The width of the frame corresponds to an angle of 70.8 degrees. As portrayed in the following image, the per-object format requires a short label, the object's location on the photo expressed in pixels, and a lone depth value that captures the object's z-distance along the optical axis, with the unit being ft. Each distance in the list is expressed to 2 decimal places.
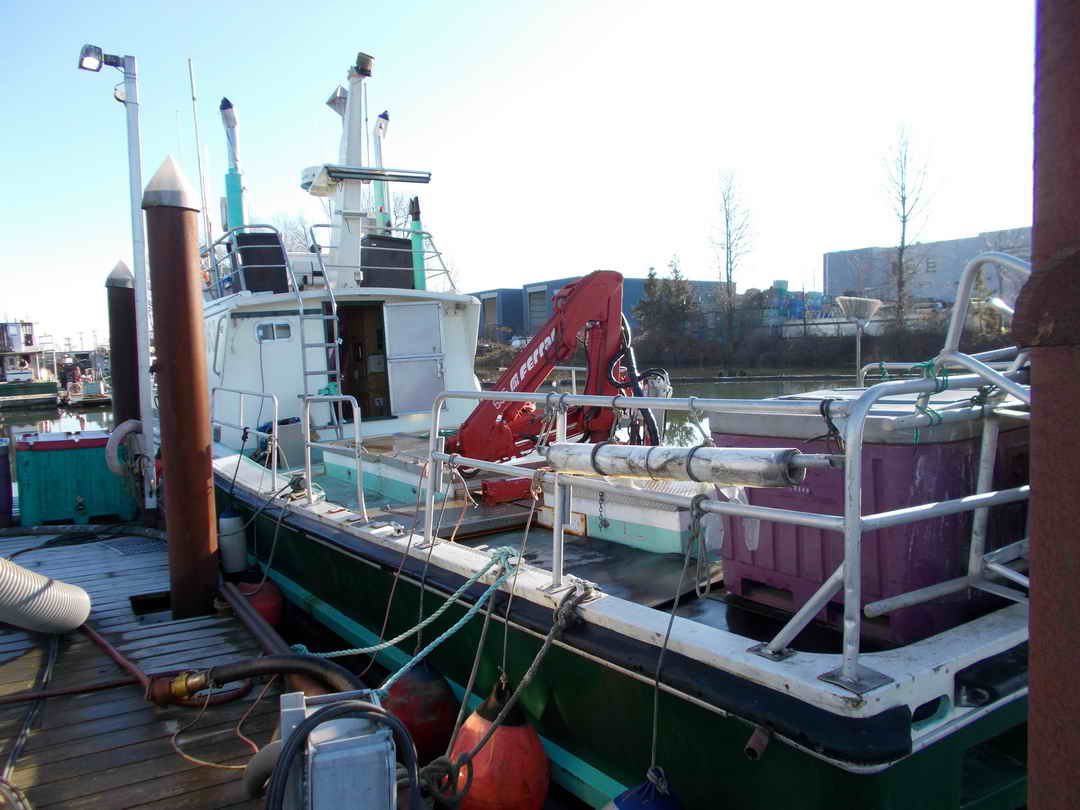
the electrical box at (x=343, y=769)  7.97
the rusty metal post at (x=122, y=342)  30.07
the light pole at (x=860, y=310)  17.01
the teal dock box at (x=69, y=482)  29.04
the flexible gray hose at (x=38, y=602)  15.28
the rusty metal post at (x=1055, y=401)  3.68
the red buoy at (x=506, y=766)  10.46
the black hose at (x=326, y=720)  7.70
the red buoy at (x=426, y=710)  13.08
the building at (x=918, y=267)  101.24
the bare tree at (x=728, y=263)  114.32
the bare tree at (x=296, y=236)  91.73
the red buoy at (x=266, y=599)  19.63
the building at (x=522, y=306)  153.07
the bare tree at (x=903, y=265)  92.38
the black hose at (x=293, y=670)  12.14
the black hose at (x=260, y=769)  10.09
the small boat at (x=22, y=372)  130.82
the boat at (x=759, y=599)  7.79
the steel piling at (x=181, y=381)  16.93
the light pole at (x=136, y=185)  23.95
